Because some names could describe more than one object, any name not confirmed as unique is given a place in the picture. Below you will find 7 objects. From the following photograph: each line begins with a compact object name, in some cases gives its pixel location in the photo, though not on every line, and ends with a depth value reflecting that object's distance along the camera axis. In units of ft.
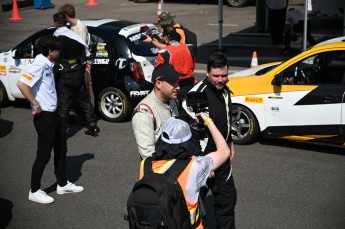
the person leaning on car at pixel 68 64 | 43.77
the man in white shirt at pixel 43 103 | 32.64
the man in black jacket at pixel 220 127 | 25.35
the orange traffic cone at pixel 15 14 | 105.96
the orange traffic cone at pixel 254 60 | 59.32
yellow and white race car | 39.27
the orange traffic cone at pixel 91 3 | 118.49
